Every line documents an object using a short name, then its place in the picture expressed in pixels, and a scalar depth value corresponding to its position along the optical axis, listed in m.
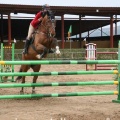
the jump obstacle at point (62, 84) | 6.53
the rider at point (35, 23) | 8.26
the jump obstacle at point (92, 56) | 17.72
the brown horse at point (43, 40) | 8.16
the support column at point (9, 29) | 27.59
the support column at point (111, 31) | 30.23
